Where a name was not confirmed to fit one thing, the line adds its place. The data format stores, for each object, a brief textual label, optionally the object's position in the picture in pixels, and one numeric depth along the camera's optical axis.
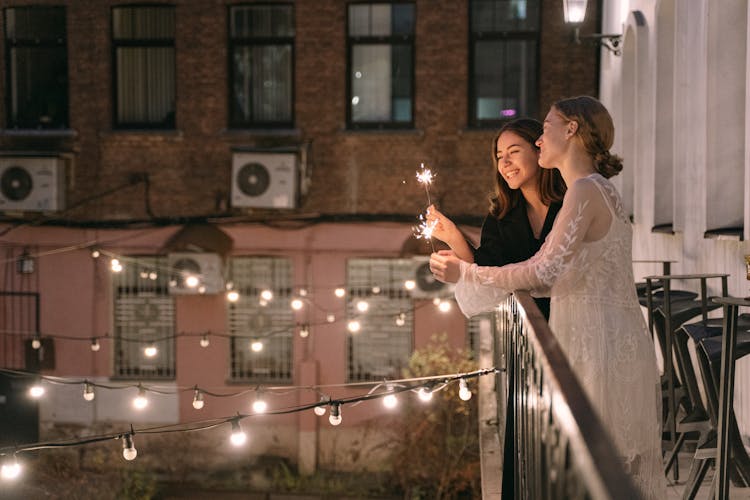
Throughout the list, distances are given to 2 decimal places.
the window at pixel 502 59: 14.45
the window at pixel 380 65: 14.70
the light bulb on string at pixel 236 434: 5.98
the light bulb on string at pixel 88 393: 7.55
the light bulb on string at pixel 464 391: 5.49
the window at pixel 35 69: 15.52
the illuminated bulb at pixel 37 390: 8.96
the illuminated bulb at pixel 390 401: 7.39
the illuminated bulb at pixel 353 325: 12.15
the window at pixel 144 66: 15.21
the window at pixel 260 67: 14.97
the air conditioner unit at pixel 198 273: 15.12
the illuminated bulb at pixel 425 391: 5.54
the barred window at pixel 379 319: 15.29
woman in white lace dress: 3.26
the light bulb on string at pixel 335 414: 5.73
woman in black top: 3.76
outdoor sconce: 9.62
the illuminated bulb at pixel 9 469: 6.27
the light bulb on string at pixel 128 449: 5.82
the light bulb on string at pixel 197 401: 7.19
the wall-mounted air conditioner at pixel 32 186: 14.89
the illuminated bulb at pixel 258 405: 7.30
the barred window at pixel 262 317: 15.57
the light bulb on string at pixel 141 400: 7.92
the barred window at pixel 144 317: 15.84
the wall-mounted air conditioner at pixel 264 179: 14.49
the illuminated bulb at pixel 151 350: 12.91
